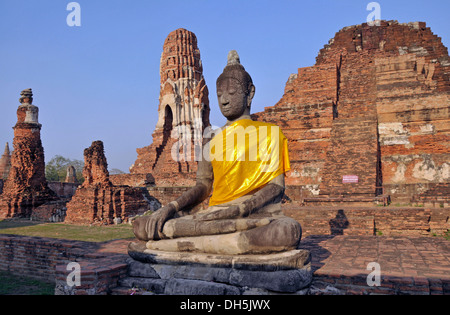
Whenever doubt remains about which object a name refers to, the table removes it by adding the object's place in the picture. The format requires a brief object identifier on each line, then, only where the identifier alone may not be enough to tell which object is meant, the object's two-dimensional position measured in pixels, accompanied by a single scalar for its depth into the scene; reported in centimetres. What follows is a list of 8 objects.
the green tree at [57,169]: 4275
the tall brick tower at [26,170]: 1587
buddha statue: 343
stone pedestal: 316
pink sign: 1079
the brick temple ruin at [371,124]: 1104
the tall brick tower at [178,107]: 2494
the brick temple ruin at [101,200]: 1336
